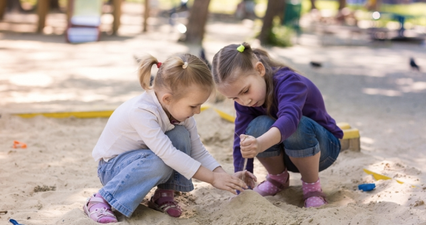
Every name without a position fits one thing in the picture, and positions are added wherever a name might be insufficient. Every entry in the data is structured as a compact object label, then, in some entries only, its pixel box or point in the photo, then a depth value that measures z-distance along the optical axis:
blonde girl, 2.19
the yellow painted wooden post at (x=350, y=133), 3.42
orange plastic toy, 3.21
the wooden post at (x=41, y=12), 11.09
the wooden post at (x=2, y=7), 12.83
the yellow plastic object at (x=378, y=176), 2.84
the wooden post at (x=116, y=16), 11.57
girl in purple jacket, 2.32
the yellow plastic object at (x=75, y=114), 3.82
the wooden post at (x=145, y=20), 12.51
